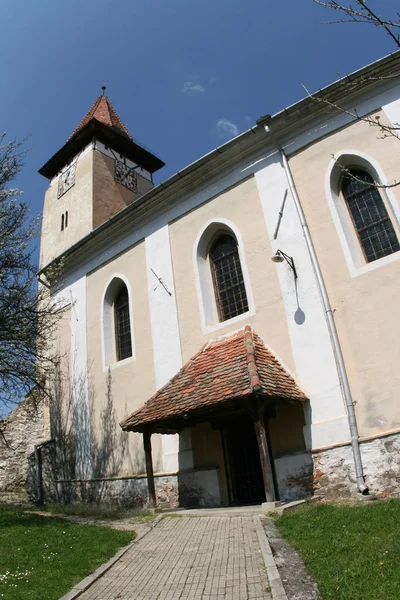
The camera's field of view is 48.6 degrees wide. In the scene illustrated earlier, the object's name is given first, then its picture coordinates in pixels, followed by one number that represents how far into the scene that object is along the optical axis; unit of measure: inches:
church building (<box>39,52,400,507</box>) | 350.9
